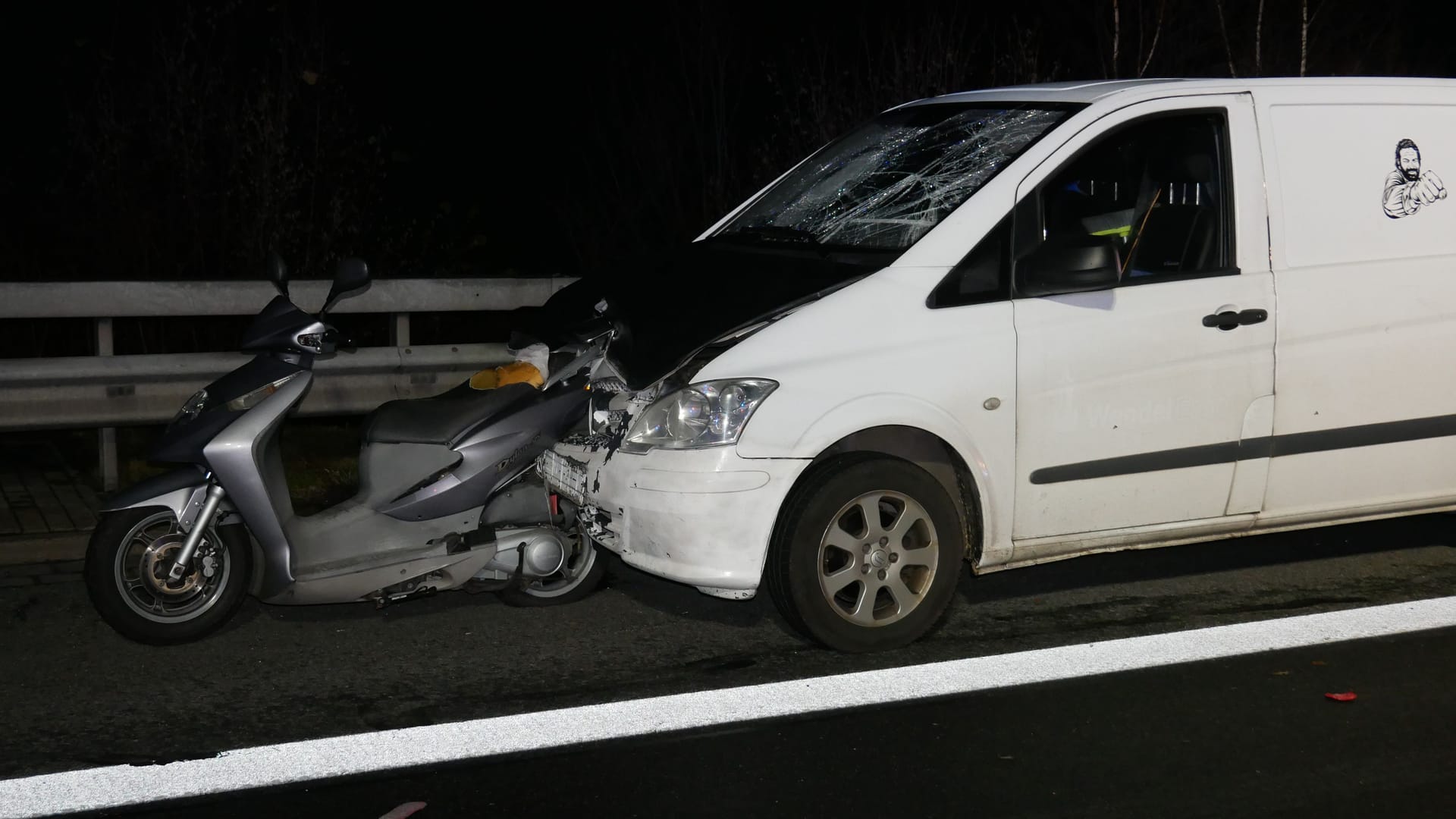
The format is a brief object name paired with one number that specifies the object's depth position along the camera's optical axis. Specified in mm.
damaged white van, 5074
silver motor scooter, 5266
